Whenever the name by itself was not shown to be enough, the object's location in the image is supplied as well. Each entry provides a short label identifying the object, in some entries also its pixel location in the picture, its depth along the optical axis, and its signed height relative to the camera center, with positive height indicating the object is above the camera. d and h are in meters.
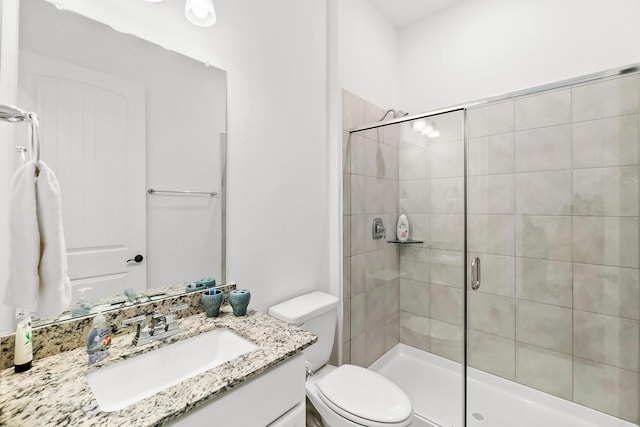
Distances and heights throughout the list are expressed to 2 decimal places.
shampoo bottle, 2.03 -0.13
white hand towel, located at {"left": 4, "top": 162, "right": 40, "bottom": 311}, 0.61 -0.07
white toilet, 1.18 -0.82
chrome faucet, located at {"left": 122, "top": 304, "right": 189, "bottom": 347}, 0.97 -0.41
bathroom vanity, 0.63 -0.44
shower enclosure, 1.54 -0.28
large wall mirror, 0.90 +0.23
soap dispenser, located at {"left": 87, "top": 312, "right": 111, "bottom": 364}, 0.85 -0.40
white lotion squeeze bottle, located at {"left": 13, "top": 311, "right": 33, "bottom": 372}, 0.77 -0.37
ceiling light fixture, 1.12 +0.78
